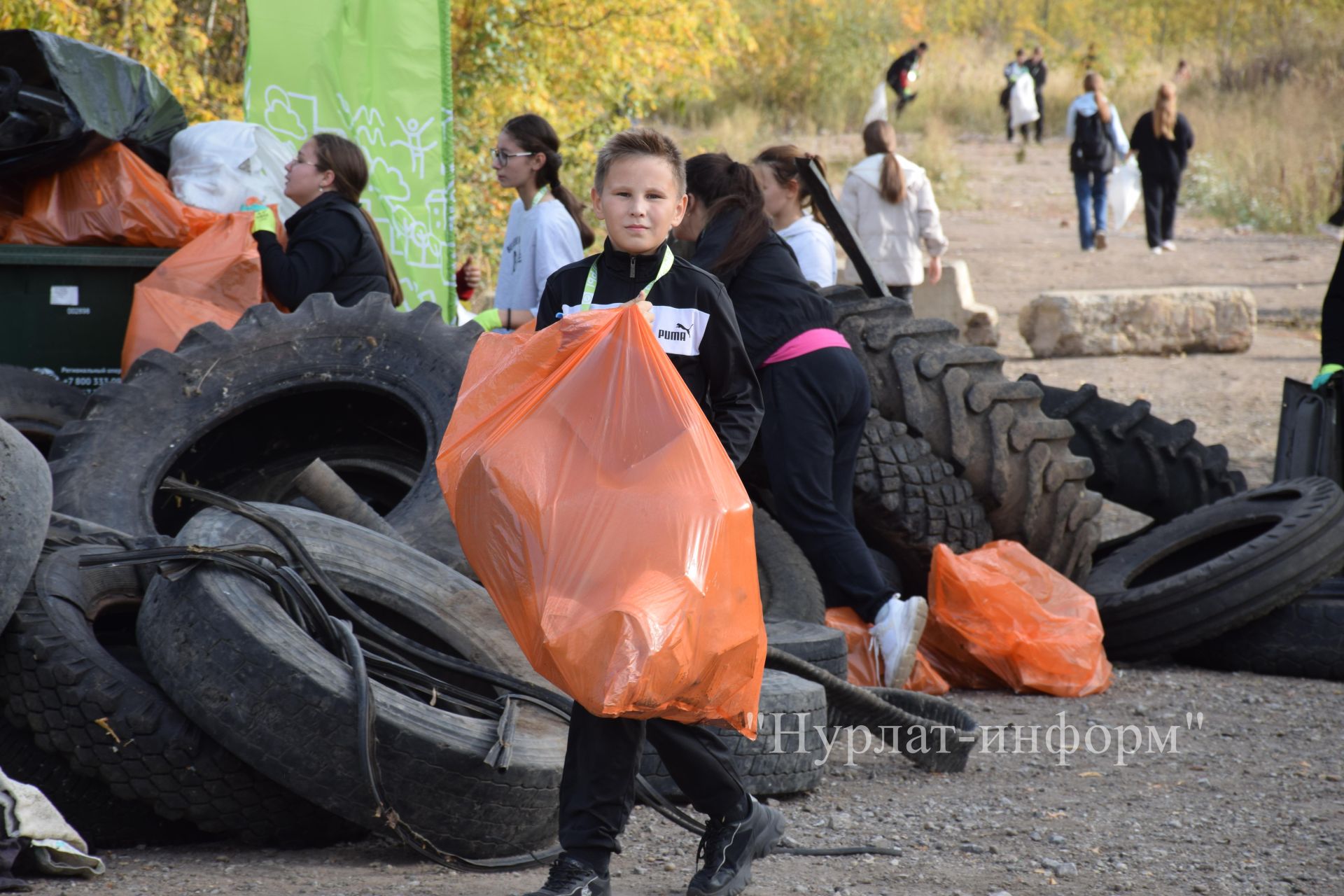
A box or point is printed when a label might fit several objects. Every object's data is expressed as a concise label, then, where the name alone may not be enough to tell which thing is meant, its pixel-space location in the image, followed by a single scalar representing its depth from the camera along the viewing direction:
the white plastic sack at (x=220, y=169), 12.42
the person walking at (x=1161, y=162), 34.31
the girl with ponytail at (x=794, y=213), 11.81
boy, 5.52
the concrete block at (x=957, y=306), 23.45
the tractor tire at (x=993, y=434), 11.18
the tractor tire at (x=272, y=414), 9.64
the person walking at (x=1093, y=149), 33.62
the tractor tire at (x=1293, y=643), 10.65
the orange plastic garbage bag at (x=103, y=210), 11.91
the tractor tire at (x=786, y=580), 9.59
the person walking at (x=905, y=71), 54.22
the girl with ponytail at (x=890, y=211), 18.02
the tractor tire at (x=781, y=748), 7.36
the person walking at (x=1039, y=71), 60.06
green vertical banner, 13.80
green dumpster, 11.77
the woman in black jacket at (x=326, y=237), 11.34
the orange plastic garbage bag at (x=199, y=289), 11.03
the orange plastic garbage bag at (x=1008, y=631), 9.95
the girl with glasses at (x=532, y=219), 11.66
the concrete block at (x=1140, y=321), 23.67
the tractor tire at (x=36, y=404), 10.71
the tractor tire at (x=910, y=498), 10.83
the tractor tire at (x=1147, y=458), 13.19
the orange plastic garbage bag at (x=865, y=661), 9.74
